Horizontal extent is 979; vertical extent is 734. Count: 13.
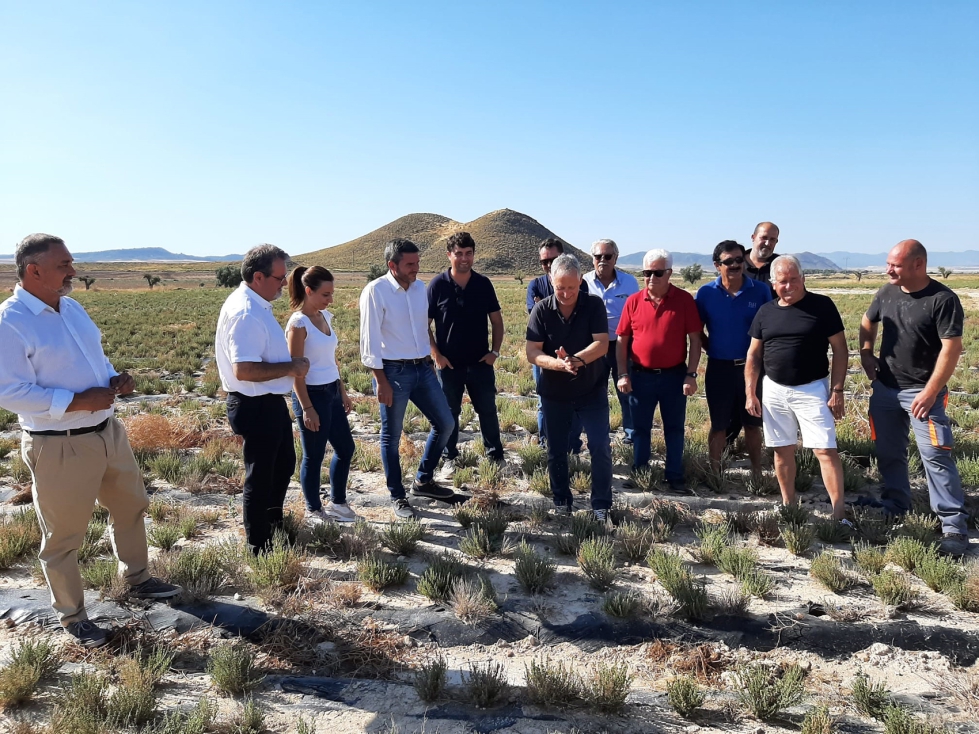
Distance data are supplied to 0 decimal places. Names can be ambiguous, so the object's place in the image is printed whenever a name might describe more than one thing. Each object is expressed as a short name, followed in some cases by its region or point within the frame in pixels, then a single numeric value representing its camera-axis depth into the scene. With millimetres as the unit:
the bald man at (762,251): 6156
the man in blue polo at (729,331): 5656
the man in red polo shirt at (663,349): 5711
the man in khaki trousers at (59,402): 3146
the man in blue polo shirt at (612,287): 6743
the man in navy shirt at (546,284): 6746
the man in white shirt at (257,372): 3826
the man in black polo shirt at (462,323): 6129
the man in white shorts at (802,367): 4730
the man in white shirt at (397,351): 5359
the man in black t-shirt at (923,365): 4375
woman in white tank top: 4938
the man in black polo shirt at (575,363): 4867
